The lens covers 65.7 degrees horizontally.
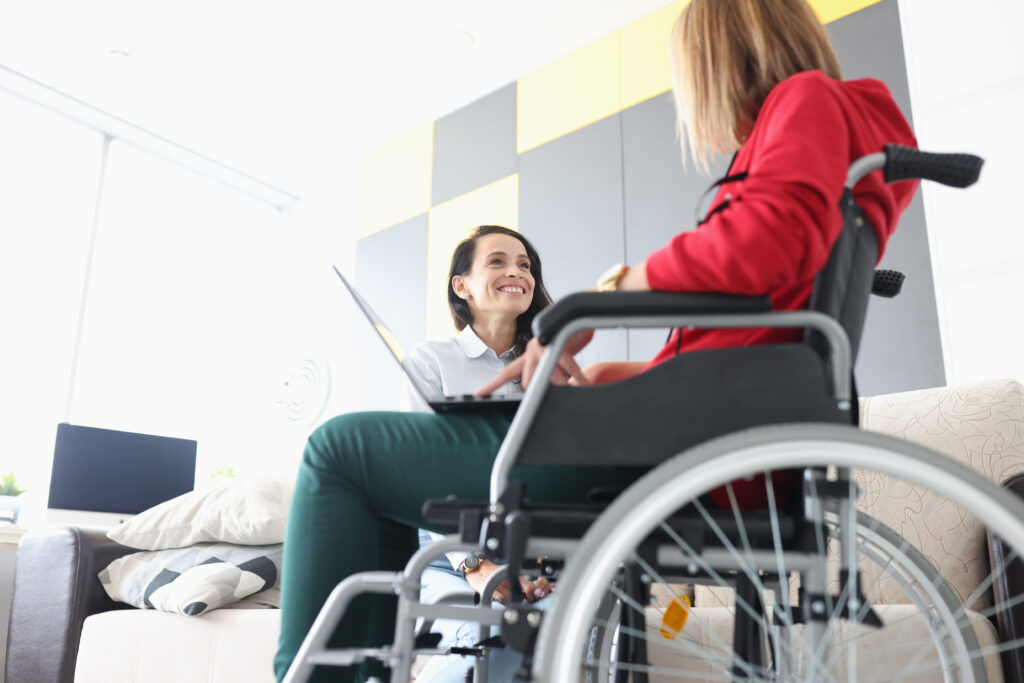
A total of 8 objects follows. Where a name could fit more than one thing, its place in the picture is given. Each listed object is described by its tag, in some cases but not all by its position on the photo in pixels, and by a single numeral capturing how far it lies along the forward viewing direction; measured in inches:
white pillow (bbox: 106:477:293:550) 83.8
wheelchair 27.4
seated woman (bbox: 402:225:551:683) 73.0
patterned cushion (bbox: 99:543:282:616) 75.9
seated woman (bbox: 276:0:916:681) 31.6
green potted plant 119.8
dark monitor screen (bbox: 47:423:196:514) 116.3
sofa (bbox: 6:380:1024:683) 59.6
